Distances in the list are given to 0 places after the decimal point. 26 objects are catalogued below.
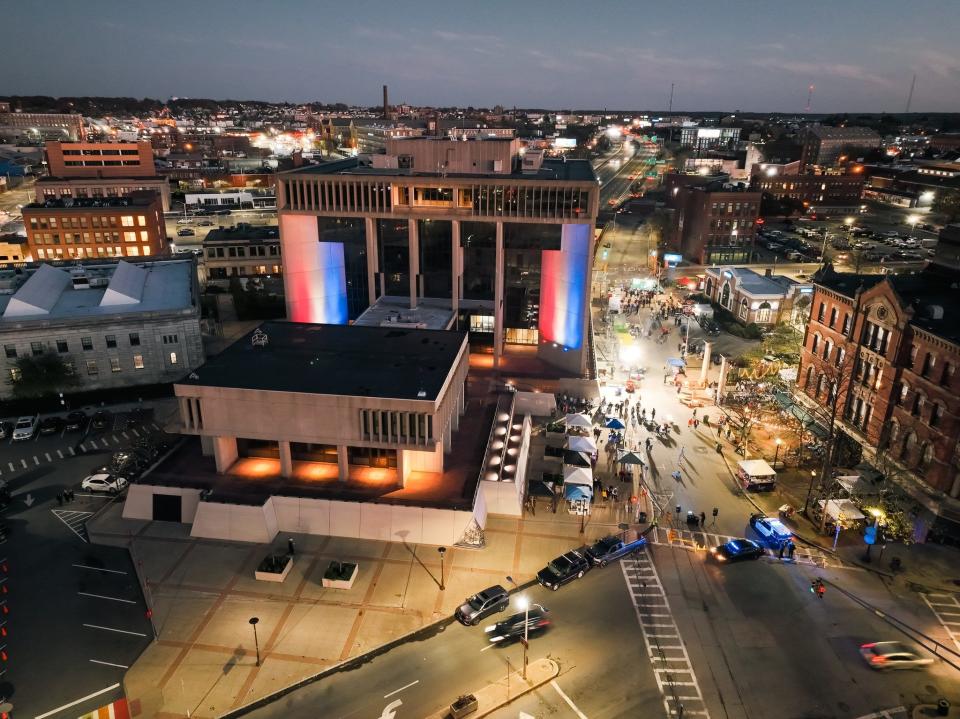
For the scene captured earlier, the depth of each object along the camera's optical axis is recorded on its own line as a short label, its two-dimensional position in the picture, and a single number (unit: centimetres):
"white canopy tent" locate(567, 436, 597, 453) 5416
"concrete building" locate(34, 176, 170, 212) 14138
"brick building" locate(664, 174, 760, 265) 11350
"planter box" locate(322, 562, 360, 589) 3989
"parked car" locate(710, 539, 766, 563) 4300
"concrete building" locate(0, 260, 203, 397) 6372
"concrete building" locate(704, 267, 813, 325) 8981
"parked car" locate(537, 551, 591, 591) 4041
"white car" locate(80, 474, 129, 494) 4975
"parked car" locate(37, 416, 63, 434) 5947
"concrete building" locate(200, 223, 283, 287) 9894
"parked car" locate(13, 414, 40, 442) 5809
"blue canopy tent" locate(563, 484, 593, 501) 4747
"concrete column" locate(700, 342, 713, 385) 7131
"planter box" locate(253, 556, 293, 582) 4050
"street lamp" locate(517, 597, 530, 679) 3306
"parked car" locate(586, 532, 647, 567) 4262
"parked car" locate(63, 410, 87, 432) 6028
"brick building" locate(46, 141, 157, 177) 15112
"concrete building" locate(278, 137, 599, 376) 6781
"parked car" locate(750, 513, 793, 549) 4444
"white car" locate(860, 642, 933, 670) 3412
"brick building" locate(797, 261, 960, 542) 4559
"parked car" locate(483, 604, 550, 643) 3644
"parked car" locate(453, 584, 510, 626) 3722
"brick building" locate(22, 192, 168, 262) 10531
